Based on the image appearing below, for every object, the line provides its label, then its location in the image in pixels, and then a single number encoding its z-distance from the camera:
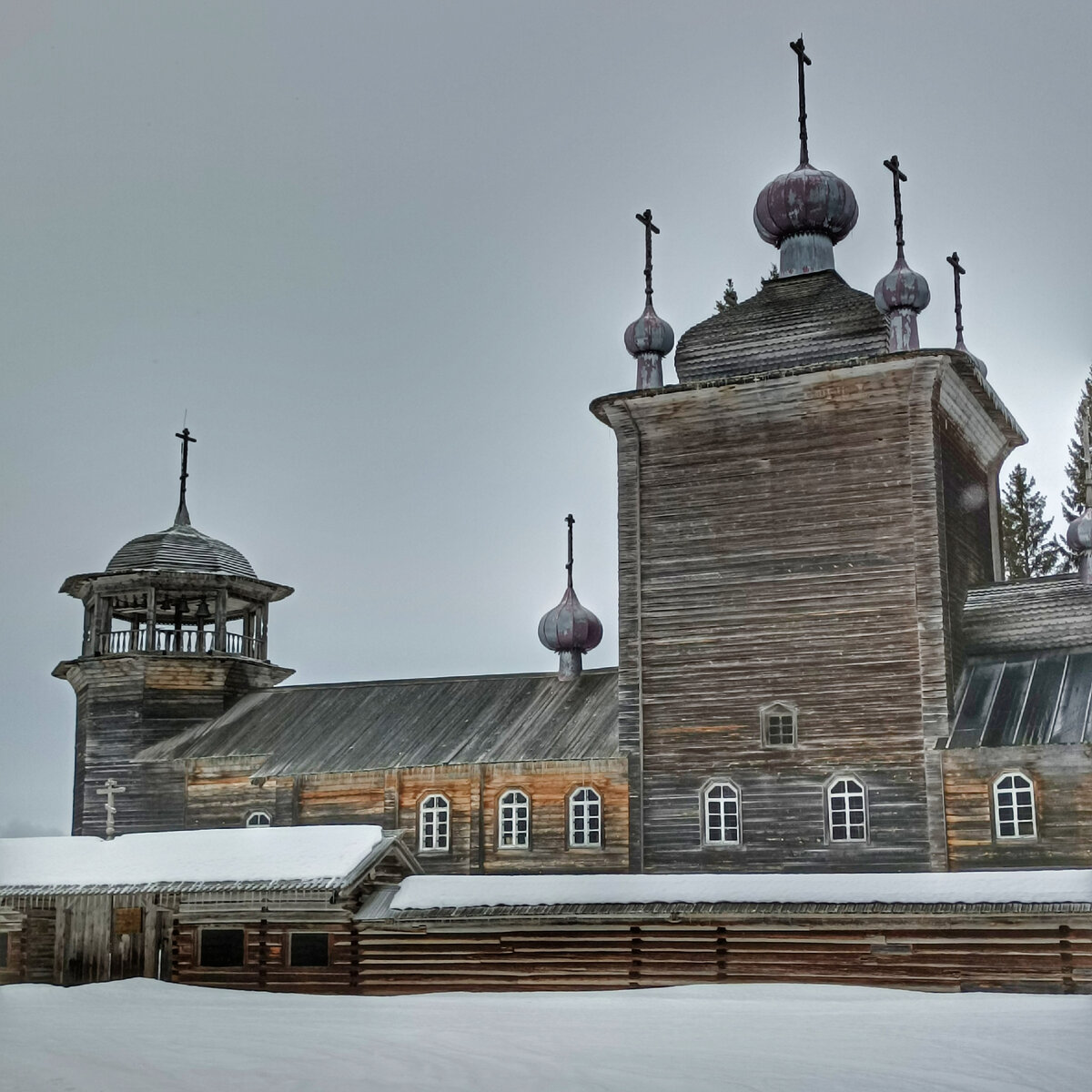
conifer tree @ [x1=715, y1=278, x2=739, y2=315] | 48.84
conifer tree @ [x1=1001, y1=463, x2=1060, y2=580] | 44.50
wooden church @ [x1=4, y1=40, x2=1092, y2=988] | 26.03
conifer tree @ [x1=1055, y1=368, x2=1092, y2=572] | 44.25
